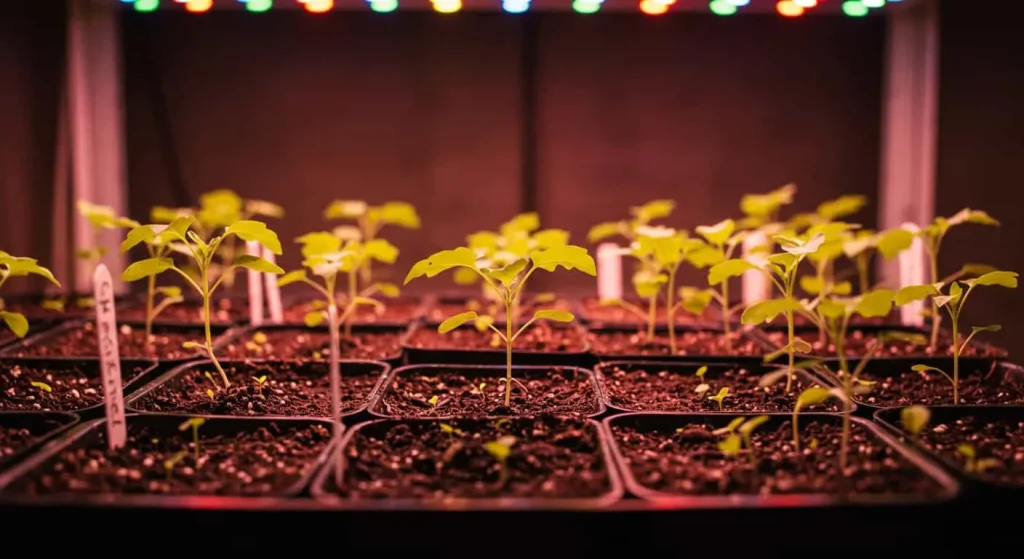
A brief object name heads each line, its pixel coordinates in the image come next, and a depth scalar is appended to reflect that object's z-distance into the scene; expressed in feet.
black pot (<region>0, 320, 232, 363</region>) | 1.47
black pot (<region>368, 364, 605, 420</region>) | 1.37
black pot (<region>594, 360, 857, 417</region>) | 1.41
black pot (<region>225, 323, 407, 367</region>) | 1.61
